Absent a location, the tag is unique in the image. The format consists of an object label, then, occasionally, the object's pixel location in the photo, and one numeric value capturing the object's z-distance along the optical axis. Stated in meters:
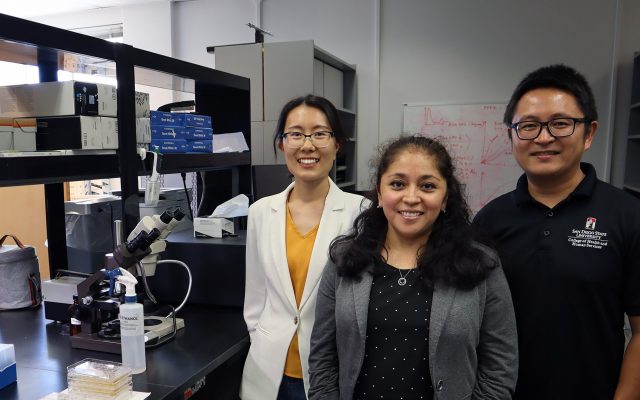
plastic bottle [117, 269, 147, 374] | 1.24
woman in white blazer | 1.38
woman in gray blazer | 1.05
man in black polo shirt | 1.12
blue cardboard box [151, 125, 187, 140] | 1.64
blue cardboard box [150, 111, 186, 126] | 1.65
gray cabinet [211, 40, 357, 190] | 3.08
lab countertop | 1.17
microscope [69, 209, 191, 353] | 1.35
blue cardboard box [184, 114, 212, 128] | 1.81
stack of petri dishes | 1.07
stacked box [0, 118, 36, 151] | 1.22
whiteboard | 3.64
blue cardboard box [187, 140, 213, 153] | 1.82
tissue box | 1.81
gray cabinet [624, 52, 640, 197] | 3.29
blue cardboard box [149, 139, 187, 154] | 1.63
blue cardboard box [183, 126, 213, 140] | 1.81
